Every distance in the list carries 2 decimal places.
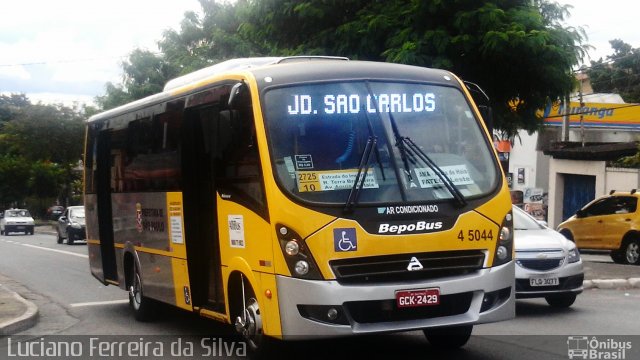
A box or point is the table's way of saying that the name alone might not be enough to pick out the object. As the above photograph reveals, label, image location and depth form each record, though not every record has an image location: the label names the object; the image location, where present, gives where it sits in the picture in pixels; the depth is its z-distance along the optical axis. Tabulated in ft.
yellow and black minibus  23.94
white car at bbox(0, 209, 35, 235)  171.73
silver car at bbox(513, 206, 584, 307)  37.73
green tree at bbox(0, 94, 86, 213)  213.25
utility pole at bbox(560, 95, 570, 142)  130.00
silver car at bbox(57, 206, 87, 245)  118.01
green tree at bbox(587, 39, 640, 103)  201.98
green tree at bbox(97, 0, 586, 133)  51.55
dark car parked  194.98
